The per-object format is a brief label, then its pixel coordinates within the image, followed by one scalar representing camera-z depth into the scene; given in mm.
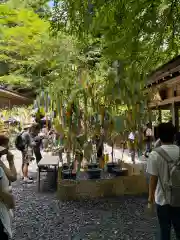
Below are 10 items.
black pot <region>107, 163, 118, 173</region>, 7220
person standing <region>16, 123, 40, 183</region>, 7402
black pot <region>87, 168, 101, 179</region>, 6258
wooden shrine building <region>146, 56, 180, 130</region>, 5191
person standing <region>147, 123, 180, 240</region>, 2557
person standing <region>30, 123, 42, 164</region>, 7934
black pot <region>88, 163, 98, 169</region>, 6668
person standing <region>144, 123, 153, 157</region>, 10961
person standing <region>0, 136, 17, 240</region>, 2414
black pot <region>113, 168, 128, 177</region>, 6488
